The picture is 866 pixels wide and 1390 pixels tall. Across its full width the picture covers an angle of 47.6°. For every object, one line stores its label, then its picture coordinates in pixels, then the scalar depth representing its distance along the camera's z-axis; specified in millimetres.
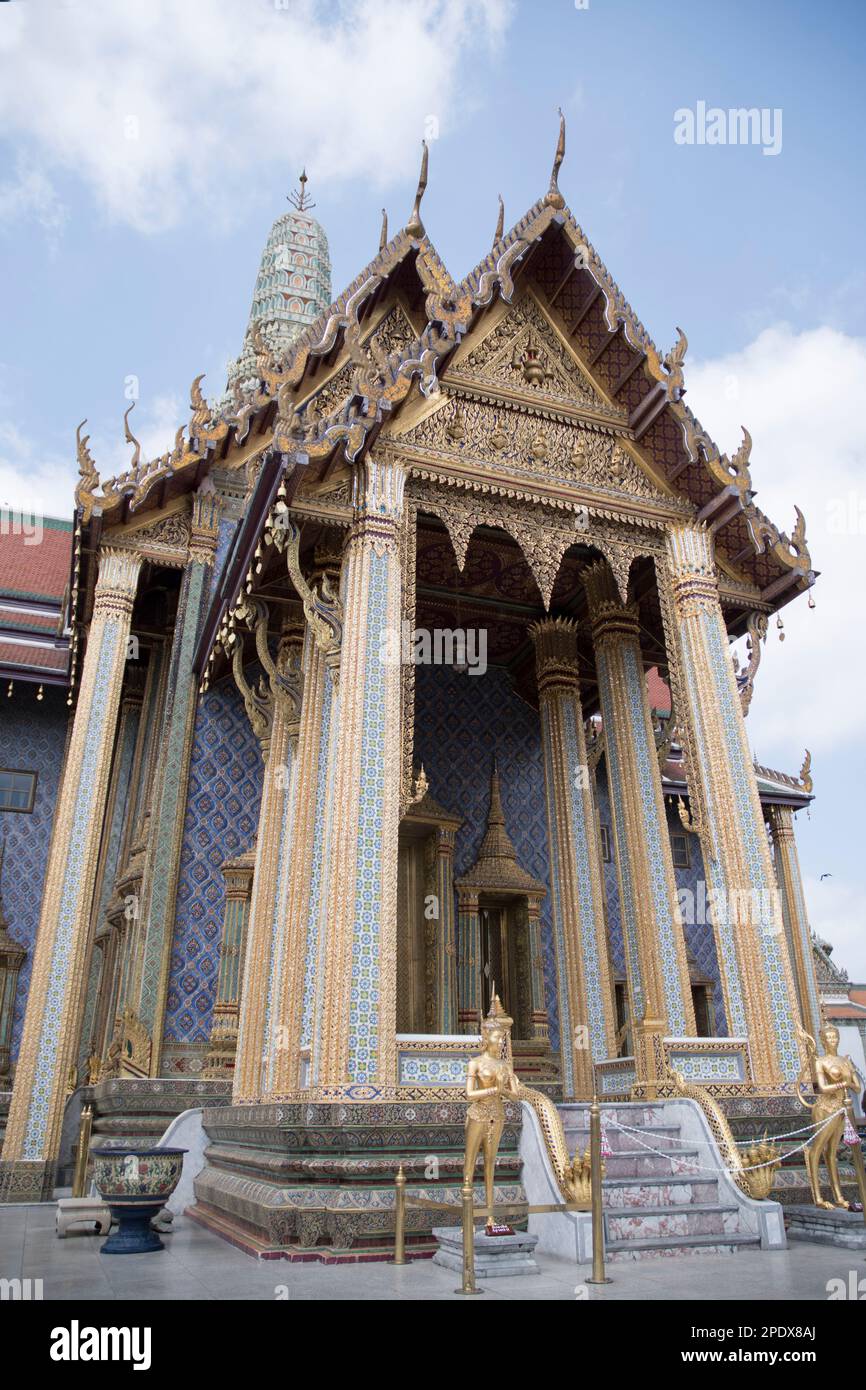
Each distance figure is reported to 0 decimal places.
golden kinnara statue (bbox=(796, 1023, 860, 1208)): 5441
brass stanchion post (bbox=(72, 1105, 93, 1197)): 7125
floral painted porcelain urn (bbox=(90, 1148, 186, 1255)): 5082
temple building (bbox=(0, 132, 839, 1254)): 6055
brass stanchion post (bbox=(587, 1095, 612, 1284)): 4035
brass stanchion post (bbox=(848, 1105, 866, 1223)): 4918
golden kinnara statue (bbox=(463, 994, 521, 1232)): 4629
